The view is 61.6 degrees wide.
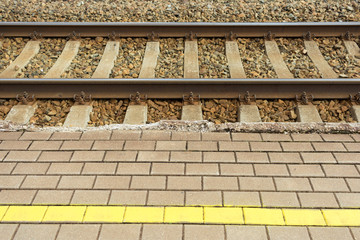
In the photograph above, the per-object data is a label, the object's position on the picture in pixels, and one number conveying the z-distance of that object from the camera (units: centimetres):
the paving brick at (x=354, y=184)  290
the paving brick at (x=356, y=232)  247
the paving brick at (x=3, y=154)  332
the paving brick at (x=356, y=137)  351
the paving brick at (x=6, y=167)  314
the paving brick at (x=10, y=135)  360
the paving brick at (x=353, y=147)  336
